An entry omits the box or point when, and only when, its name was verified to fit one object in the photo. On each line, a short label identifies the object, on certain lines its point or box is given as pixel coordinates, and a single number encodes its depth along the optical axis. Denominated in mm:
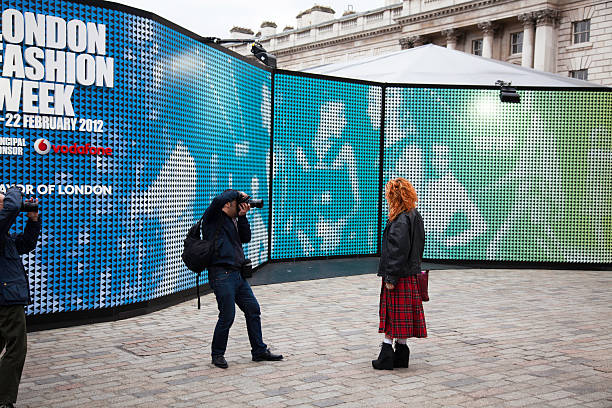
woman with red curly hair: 6332
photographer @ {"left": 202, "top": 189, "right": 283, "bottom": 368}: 6426
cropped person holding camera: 4871
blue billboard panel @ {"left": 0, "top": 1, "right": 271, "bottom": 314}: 7742
